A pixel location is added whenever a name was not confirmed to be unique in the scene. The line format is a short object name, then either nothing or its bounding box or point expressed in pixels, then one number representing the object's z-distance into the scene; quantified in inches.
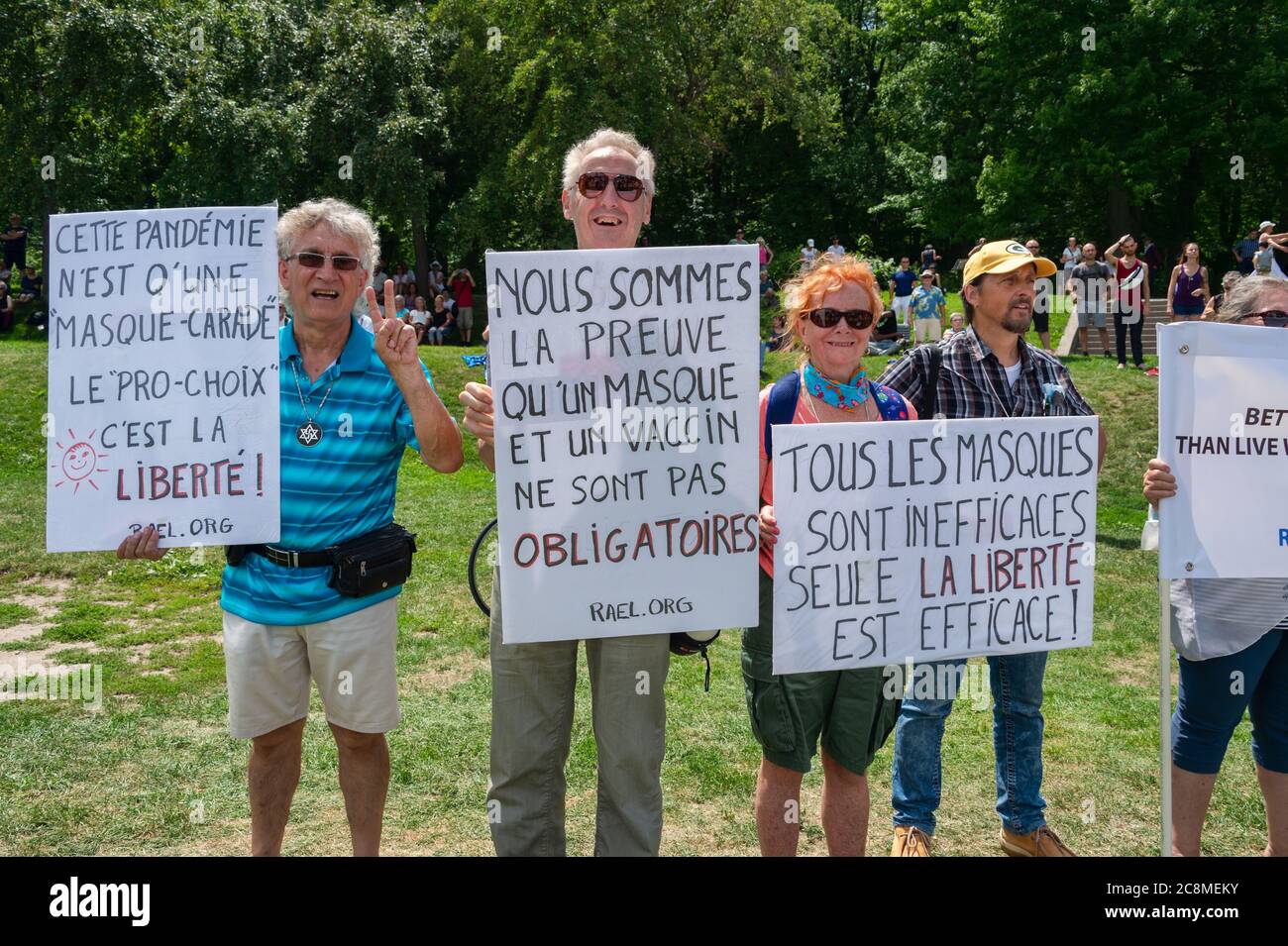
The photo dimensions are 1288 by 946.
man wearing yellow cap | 166.6
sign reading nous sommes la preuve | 135.3
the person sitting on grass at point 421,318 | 903.9
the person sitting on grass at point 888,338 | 815.1
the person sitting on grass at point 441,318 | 1016.9
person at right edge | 155.5
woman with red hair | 148.3
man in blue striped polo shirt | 142.8
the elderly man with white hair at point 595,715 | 135.3
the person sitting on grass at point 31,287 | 930.1
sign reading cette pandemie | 145.9
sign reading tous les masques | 145.1
